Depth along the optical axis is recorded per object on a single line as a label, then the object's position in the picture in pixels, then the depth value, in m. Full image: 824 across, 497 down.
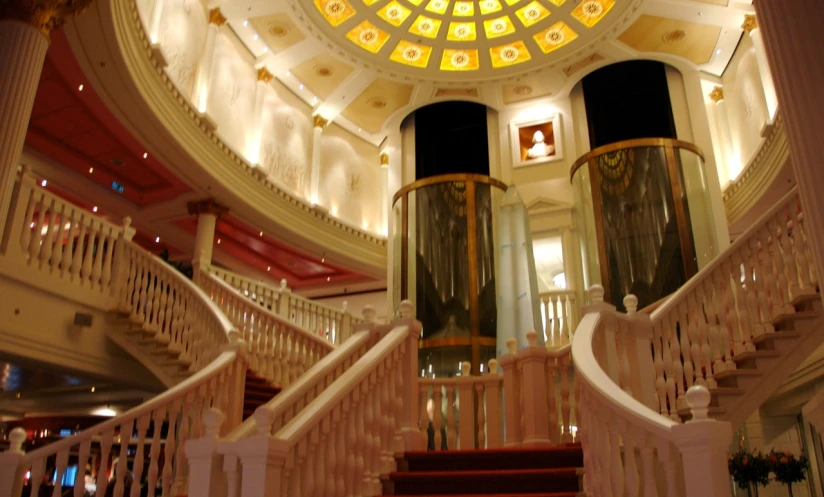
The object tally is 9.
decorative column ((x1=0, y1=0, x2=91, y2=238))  4.72
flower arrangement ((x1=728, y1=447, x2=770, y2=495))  6.41
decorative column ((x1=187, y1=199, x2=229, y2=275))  9.78
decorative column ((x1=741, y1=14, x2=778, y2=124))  9.54
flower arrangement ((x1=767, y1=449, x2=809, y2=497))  6.38
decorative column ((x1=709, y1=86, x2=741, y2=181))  10.99
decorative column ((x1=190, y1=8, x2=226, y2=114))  9.84
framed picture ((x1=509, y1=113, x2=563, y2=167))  12.34
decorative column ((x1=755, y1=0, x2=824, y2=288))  2.54
